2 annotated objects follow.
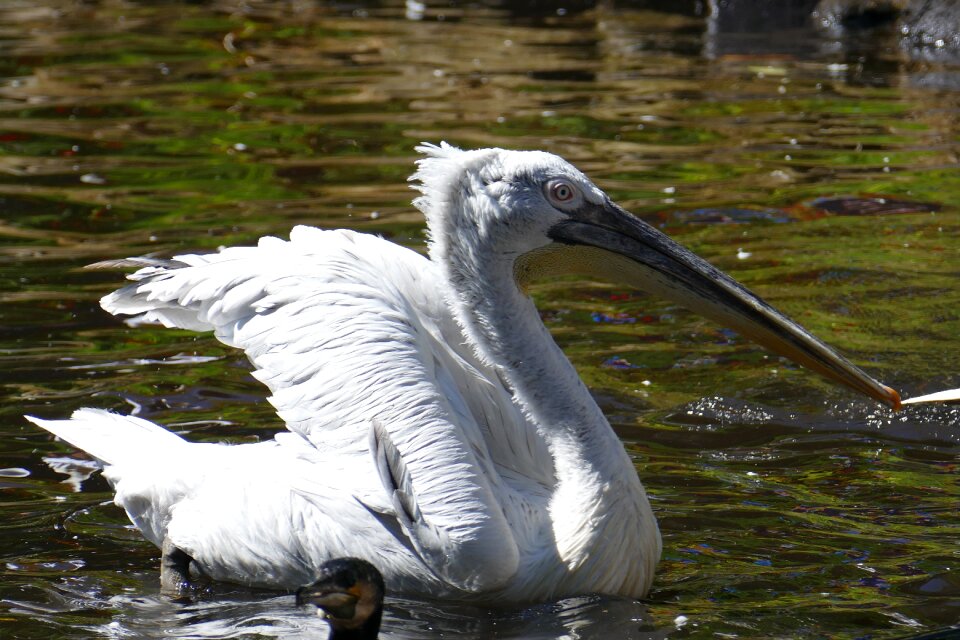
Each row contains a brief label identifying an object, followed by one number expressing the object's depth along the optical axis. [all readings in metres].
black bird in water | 5.59
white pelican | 6.64
